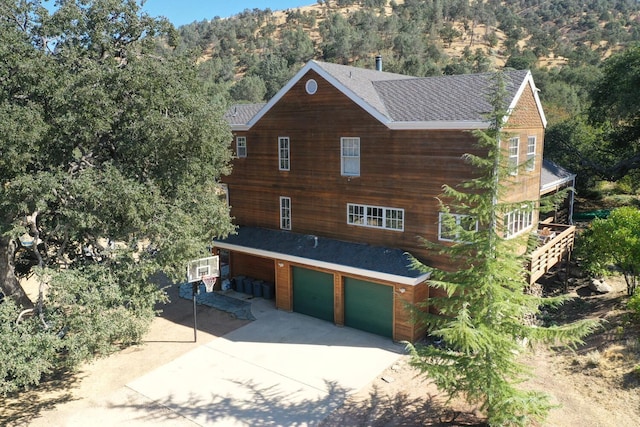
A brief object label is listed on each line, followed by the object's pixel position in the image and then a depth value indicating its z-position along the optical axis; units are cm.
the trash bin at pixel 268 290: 2084
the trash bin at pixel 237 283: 2167
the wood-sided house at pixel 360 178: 1623
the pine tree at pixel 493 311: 995
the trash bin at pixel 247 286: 2138
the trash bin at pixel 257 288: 2105
